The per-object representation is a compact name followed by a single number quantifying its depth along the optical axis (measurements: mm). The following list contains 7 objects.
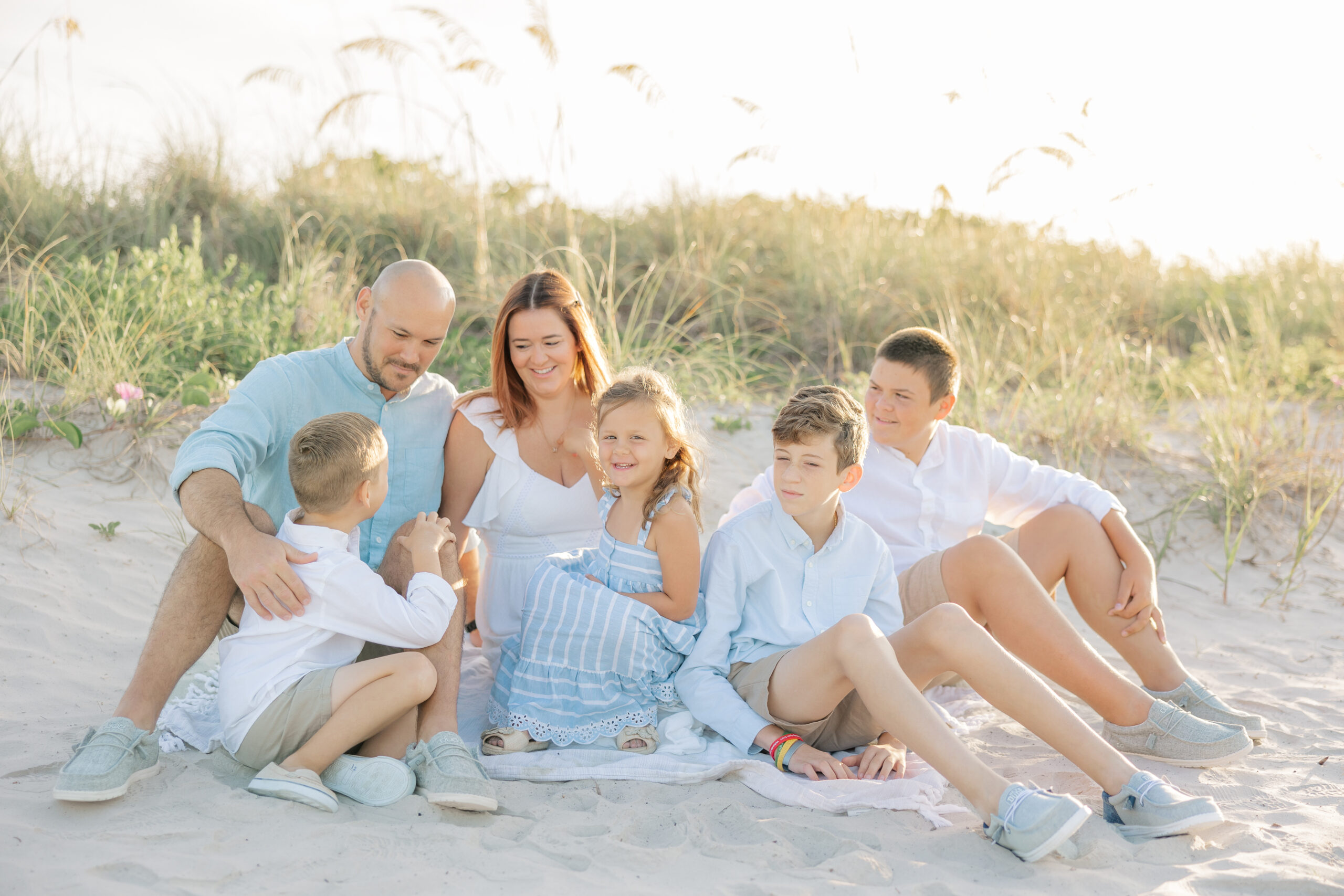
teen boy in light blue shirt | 2379
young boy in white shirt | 2508
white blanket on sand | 2611
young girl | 2902
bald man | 2504
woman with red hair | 3336
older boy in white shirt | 2865
